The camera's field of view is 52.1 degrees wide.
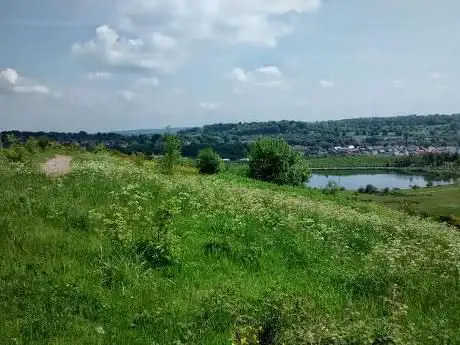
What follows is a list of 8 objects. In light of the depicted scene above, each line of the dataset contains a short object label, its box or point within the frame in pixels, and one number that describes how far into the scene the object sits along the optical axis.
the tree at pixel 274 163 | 51.00
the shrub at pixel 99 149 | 48.74
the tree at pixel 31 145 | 39.75
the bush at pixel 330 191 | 43.36
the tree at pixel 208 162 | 51.00
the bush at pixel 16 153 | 29.22
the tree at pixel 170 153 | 37.38
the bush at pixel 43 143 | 44.73
